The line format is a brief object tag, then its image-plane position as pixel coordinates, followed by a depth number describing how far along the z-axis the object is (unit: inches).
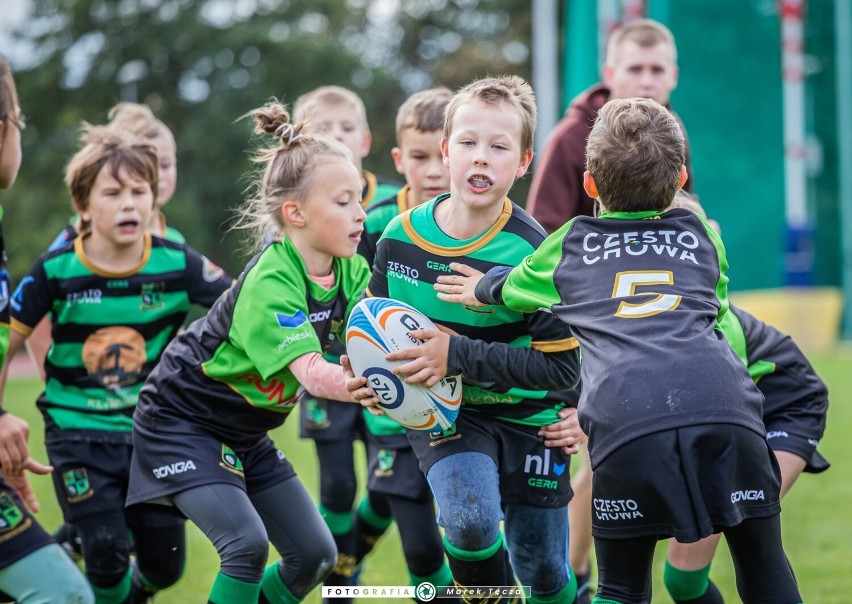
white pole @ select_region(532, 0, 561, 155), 784.3
